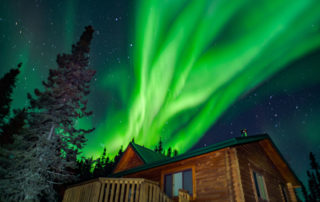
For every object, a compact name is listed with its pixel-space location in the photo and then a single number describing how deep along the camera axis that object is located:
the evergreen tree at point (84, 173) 36.41
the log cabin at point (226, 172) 9.06
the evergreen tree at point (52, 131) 12.40
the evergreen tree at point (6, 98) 23.16
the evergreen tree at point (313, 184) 70.69
